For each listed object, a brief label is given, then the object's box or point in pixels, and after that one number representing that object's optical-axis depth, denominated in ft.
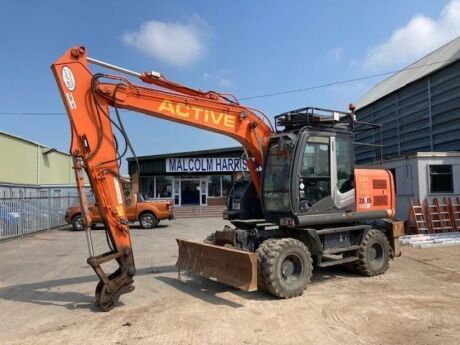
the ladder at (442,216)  52.11
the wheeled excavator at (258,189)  23.38
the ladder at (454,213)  52.26
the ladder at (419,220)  51.42
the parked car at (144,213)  71.67
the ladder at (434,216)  51.67
